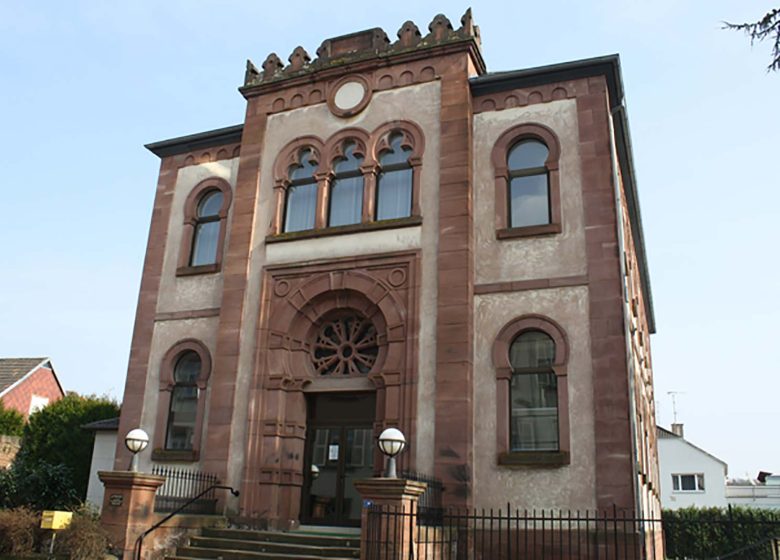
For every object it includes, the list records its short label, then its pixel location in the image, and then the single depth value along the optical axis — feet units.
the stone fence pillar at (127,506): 43.27
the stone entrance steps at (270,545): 41.81
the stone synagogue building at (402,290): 45.55
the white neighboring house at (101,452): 61.85
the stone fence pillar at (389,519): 36.55
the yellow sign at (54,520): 44.32
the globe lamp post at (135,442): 45.62
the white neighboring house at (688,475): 144.56
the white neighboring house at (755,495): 169.27
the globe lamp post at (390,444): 39.40
